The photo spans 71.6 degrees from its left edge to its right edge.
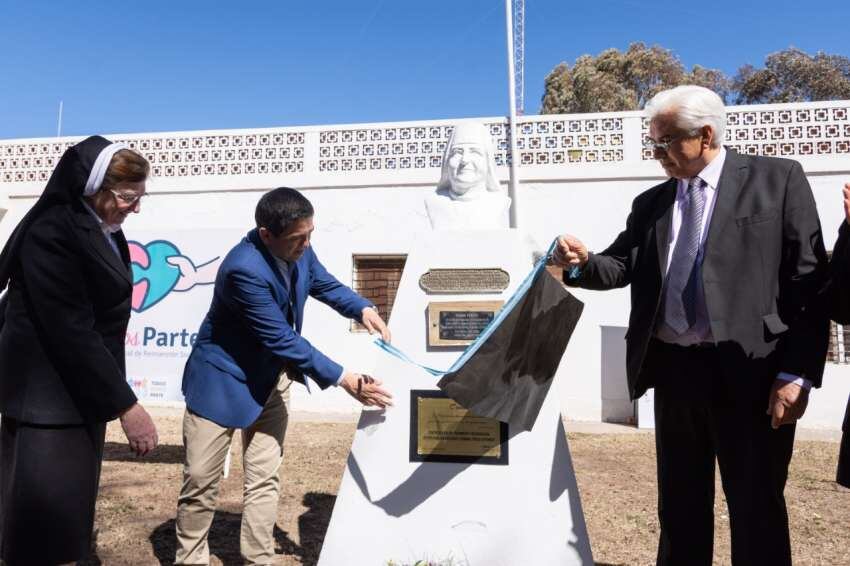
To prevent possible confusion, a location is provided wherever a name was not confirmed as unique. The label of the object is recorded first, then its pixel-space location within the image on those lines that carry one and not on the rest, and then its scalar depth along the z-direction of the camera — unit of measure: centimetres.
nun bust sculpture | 353
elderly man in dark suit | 187
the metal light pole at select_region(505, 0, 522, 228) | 729
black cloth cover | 247
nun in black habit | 181
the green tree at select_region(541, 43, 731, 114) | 1950
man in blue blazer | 248
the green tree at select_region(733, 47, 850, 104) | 1970
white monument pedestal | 257
